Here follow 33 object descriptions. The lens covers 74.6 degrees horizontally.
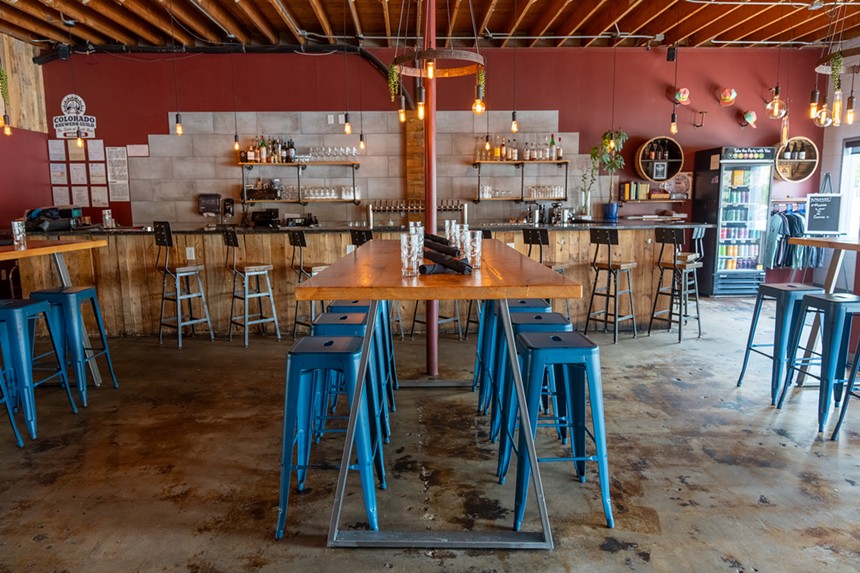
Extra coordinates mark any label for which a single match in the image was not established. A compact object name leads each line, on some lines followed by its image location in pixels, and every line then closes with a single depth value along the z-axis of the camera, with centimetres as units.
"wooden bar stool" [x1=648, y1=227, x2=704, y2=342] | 538
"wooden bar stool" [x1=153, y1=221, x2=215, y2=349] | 522
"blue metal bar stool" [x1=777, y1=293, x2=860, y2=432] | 322
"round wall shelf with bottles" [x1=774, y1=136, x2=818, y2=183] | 799
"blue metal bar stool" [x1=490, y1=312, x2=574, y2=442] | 264
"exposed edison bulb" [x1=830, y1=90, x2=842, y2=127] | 417
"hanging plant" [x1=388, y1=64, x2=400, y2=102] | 395
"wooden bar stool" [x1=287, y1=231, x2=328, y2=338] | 530
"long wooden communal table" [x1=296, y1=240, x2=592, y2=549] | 213
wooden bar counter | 562
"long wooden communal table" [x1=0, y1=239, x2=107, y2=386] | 342
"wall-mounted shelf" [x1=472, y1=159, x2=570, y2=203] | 780
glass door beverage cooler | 761
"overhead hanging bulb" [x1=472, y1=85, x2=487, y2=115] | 409
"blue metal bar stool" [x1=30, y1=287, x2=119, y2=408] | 381
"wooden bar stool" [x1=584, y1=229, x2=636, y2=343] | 533
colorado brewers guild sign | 762
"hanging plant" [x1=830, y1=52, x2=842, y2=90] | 396
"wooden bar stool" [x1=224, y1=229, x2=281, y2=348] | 535
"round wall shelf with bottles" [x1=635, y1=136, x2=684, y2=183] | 791
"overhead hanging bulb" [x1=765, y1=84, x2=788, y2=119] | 556
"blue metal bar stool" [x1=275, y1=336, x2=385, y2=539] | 226
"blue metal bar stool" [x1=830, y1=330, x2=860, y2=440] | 320
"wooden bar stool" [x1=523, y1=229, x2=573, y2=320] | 530
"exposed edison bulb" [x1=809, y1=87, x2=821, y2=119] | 452
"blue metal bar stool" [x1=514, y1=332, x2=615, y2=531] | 230
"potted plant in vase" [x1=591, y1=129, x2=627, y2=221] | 754
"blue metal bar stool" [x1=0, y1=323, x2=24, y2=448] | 315
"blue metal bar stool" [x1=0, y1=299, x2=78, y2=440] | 324
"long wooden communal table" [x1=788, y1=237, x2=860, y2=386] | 342
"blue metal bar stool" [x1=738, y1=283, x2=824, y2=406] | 374
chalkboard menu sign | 717
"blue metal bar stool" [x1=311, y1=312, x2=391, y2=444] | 285
